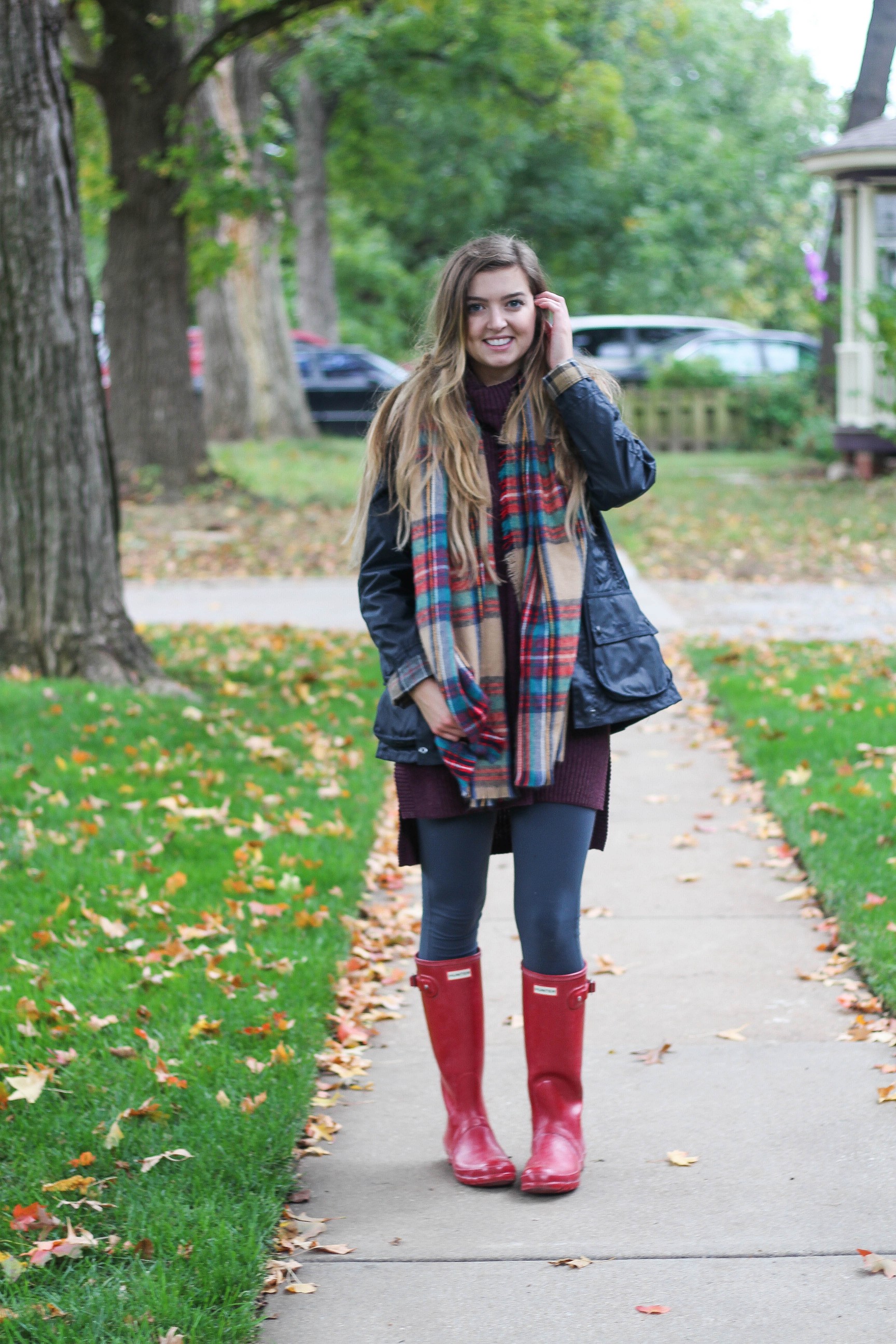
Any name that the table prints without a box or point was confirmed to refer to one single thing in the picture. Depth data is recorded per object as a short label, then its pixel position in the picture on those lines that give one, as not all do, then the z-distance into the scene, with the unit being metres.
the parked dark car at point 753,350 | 25.69
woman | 2.96
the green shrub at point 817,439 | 20.06
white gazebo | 17.39
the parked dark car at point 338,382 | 25.80
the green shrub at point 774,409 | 23.22
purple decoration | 19.94
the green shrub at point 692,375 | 23.84
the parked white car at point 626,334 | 26.52
